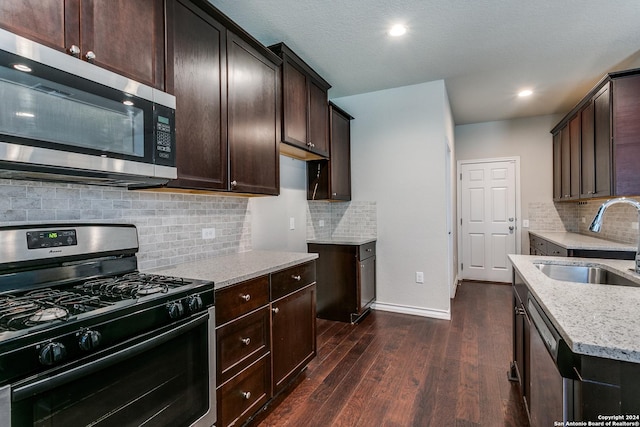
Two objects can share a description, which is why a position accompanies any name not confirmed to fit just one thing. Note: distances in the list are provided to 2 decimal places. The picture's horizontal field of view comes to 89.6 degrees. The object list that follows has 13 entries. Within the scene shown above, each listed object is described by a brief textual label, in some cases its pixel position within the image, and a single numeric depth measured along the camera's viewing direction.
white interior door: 5.14
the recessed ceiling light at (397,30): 2.46
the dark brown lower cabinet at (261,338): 1.60
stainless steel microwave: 1.07
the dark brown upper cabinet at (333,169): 3.53
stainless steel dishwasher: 0.92
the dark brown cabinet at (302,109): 2.64
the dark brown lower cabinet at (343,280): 3.42
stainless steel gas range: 0.91
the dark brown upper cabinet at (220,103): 1.71
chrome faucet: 1.50
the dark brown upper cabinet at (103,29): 1.14
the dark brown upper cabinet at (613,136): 2.75
